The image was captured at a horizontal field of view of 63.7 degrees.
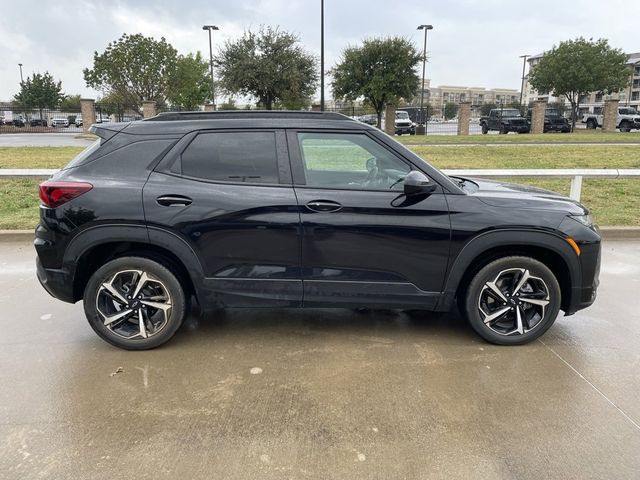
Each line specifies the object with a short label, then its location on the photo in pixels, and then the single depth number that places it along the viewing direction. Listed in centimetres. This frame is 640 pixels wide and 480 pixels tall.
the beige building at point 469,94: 16838
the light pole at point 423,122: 3564
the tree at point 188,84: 4175
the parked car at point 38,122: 4903
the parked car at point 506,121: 3422
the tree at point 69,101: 6560
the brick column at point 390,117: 3469
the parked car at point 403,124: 3631
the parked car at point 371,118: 3808
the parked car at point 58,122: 5175
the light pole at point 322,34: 2733
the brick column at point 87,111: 3472
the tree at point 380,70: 3394
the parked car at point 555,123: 3519
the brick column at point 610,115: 3625
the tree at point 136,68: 3928
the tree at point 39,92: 6141
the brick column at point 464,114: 3409
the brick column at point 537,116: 3406
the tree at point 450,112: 5222
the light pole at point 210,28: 4126
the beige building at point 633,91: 10286
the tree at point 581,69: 4272
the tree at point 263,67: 3162
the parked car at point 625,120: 3638
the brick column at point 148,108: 3212
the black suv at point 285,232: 378
